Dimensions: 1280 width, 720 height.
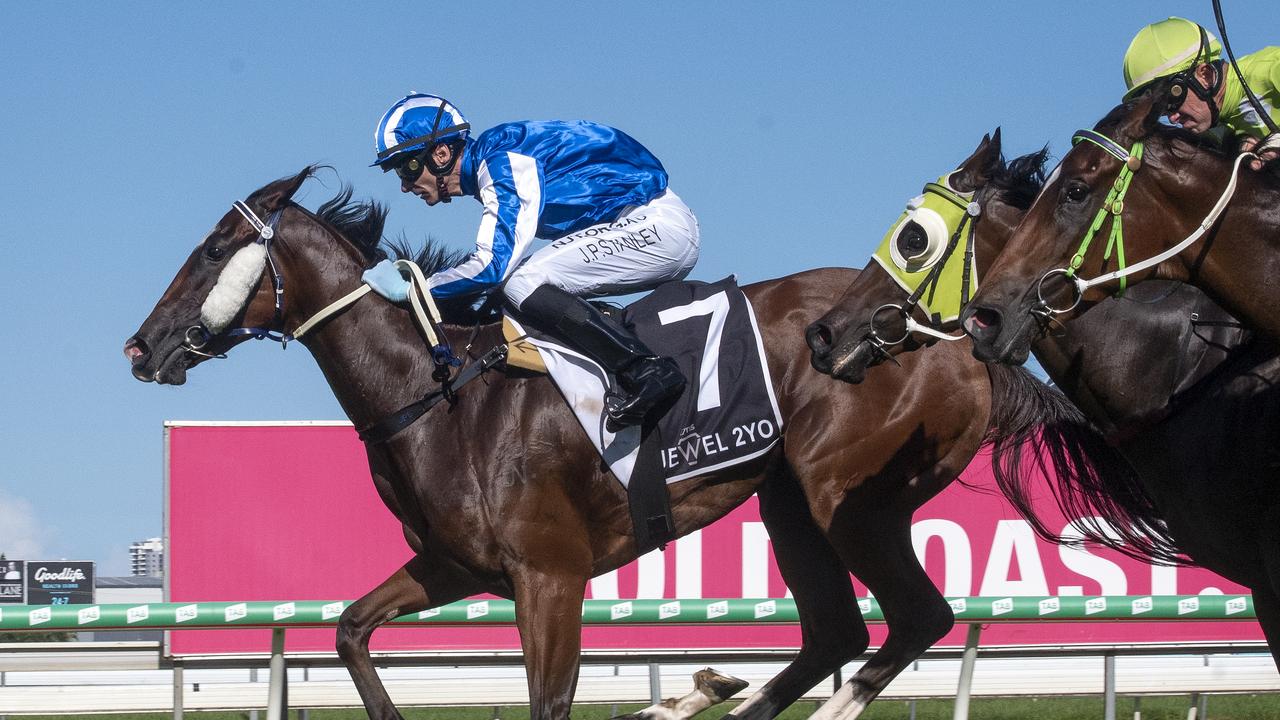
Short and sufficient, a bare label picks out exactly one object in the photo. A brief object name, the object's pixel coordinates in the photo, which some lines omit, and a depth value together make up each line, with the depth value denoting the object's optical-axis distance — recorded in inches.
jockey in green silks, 265.3
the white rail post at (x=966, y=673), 442.0
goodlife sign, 1790.1
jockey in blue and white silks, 342.0
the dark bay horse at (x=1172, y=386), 277.4
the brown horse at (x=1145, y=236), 253.9
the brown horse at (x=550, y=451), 338.3
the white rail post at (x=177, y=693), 450.3
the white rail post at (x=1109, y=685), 483.5
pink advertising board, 595.2
